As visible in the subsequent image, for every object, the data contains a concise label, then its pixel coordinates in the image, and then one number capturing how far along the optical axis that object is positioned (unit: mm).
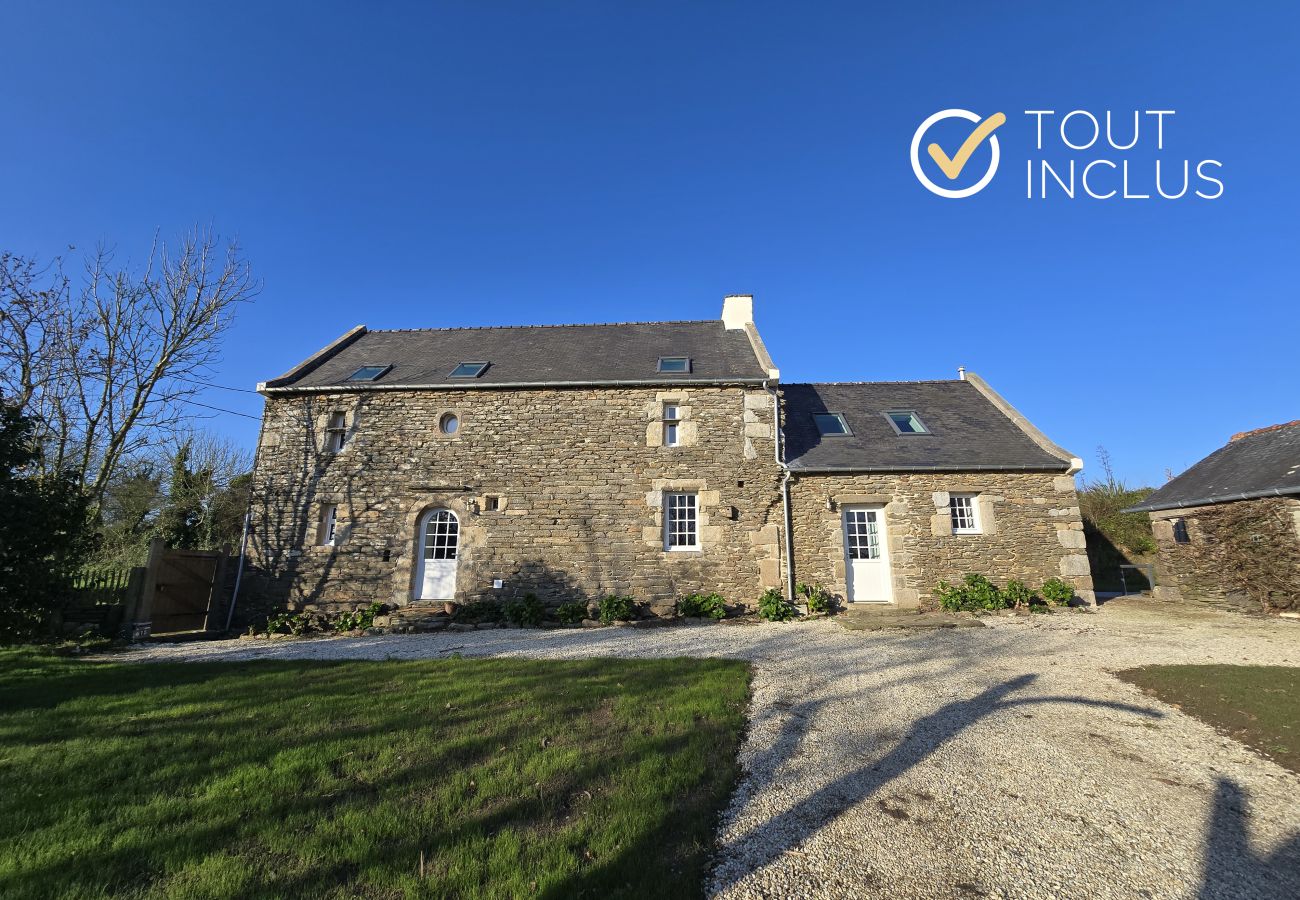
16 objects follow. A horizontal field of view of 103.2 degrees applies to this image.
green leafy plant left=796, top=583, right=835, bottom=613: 10617
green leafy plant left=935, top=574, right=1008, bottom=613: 10500
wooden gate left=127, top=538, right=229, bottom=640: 9906
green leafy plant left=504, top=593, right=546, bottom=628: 10570
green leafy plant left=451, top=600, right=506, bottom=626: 10766
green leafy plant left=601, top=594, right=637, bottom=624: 10352
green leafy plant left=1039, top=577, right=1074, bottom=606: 10578
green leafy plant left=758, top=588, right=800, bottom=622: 10328
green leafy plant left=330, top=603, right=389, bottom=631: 10820
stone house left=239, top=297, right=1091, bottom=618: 11133
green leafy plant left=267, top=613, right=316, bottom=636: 10688
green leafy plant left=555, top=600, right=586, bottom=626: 10602
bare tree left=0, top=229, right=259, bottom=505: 10391
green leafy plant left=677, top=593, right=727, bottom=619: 10547
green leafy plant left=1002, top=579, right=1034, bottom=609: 10570
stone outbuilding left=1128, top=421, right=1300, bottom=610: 10375
